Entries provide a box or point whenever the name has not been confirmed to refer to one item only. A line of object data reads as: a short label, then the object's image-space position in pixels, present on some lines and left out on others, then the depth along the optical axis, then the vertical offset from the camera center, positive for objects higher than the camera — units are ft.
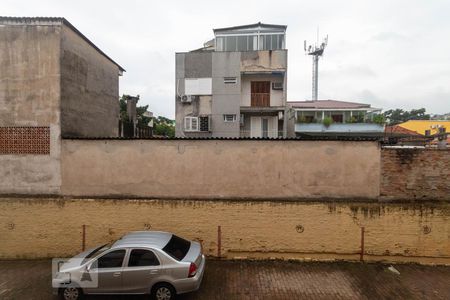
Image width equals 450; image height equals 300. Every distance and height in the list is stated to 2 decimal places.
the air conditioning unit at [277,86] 64.54 +13.43
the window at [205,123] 64.75 +4.88
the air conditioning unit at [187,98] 64.49 +10.50
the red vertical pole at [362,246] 25.91 -9.17
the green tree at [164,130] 94.75 +4.77
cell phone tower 98.32 +29.45
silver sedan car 19.34 -8.96
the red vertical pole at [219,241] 26.53 -9.07
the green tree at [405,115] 194.59 +22.21
